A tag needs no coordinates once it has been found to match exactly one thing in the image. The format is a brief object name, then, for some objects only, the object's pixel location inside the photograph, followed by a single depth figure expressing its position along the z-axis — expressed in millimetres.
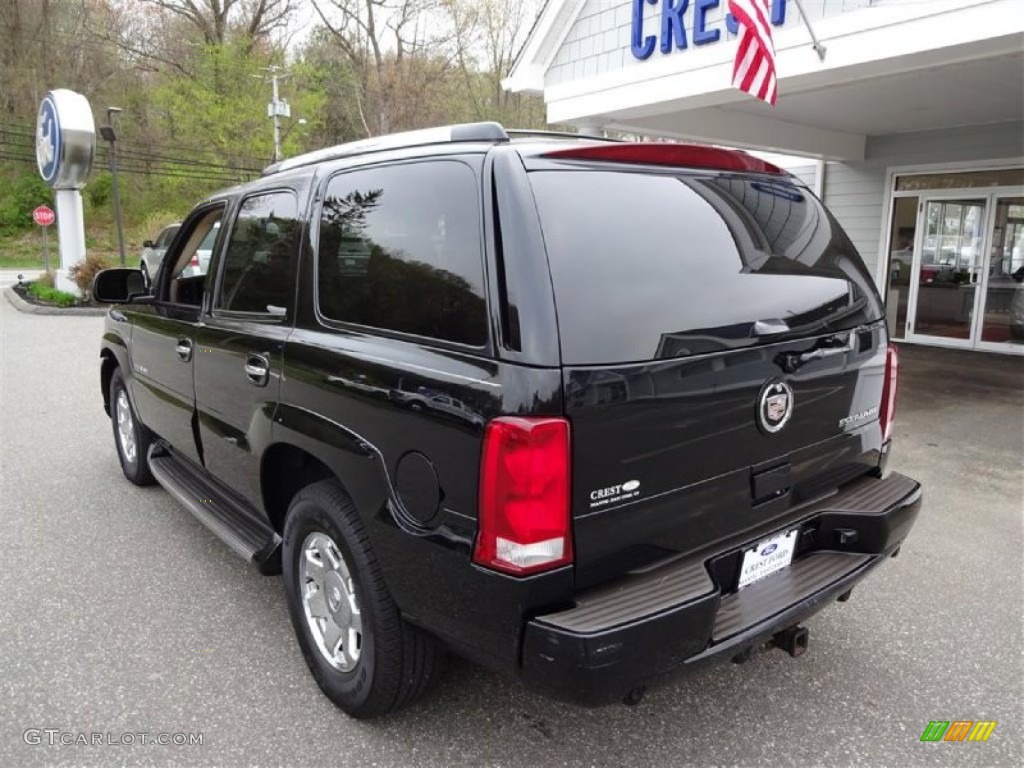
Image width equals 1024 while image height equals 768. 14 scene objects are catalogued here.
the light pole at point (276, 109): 31422
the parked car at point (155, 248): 16203
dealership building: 6453
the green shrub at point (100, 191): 45312
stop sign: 22125
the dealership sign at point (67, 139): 16188
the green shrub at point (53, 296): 16078
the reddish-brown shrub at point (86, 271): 16578
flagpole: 6234
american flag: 6043
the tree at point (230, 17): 38375
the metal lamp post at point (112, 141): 20719
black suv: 1950
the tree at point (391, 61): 36469
